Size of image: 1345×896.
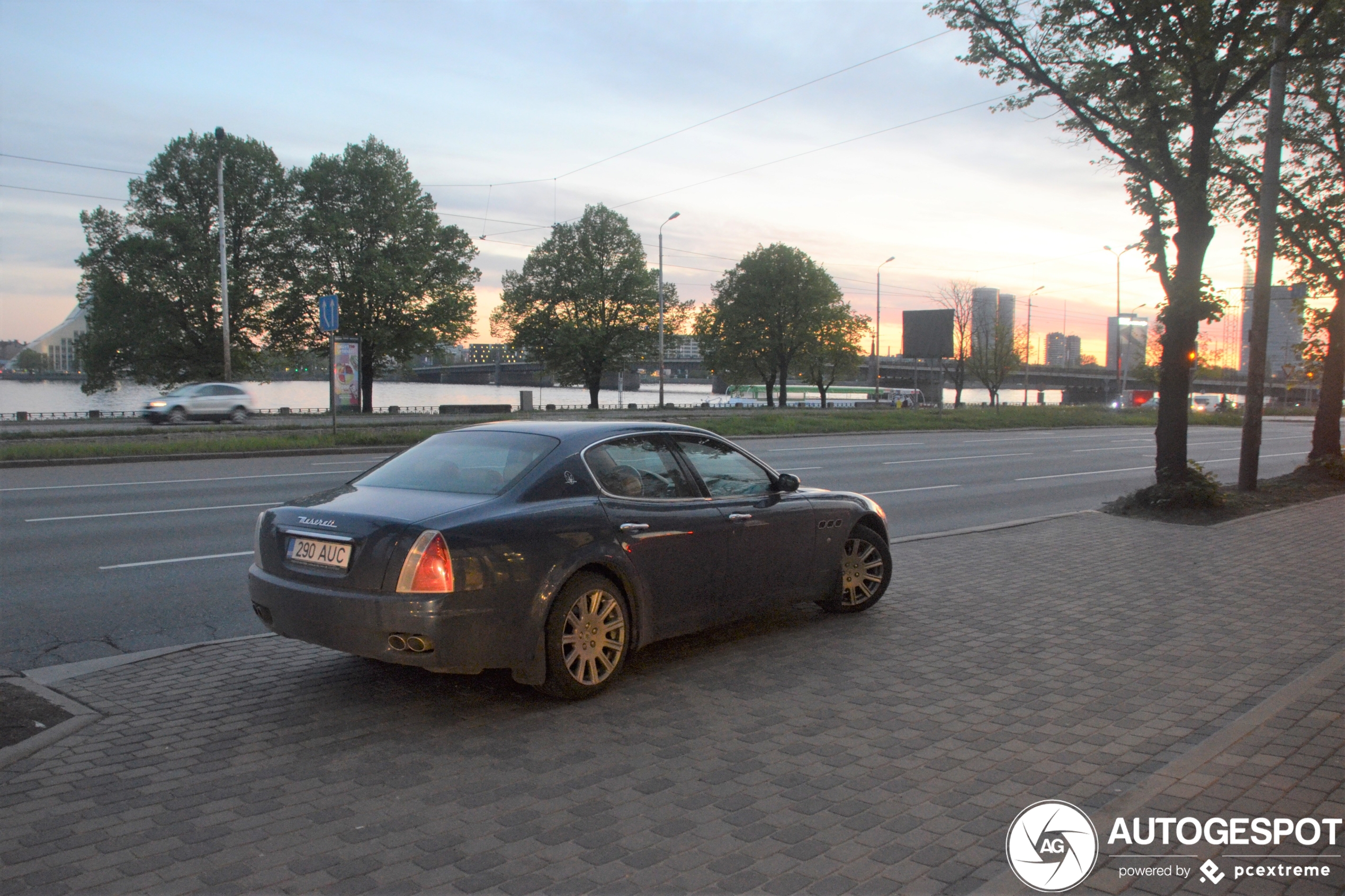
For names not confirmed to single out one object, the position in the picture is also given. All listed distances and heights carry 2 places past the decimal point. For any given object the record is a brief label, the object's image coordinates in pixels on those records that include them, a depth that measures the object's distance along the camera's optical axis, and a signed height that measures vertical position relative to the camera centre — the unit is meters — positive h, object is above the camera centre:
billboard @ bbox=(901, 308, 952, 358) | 50.56 +3.06
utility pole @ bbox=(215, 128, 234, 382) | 37.53 +4.24
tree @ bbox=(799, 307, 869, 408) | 73.69 +3.24
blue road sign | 21.47 +1.79
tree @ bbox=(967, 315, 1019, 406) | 67.25 +2.58
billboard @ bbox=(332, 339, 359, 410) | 36.22 +0.86
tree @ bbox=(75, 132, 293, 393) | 43.59 +5.96
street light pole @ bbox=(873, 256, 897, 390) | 67.50 +3.98
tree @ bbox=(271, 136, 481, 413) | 46.09 +6.46
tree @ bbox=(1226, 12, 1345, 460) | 17.47 +3.52
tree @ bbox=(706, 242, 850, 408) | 72.50 +6.49
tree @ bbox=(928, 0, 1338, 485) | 11.90 +4.05
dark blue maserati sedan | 4.48 -0.84
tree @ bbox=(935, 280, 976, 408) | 65.75 +4.49
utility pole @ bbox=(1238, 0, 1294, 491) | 13.42 +2.02
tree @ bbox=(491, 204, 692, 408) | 60.22 +5.95
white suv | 33.41 -0.45
